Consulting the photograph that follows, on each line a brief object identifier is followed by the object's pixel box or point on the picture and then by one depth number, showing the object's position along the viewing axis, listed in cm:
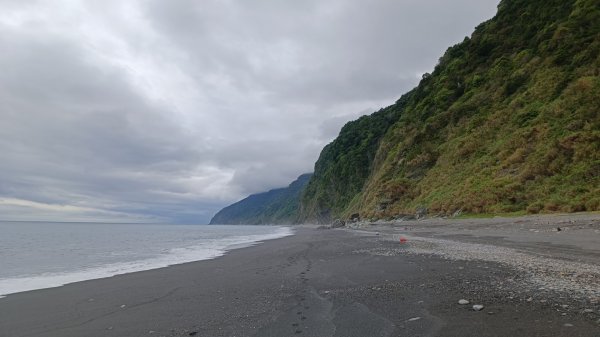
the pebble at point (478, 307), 546
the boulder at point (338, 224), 6685
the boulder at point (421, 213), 3873
